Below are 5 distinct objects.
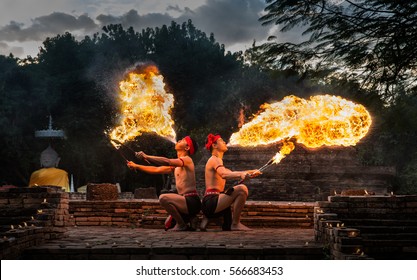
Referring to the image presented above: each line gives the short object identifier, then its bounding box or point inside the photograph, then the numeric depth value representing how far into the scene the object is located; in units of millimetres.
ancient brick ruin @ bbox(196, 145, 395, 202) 22031
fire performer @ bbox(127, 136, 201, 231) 12406
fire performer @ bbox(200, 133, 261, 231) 12562
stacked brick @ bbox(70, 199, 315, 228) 14547
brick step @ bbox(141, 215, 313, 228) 14359
